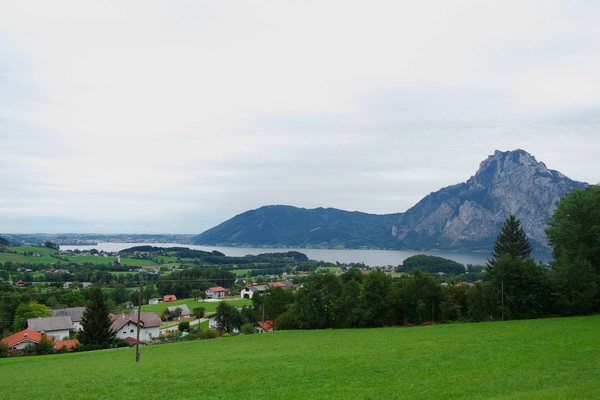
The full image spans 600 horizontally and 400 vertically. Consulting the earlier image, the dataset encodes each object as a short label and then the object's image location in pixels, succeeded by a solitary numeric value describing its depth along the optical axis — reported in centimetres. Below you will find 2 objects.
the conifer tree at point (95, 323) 4841
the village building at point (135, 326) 6669
